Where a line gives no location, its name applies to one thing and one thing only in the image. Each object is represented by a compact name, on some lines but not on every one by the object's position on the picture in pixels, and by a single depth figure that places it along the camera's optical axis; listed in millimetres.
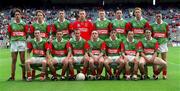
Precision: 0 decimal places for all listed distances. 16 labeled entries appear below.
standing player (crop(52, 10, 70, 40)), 13492
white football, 12838
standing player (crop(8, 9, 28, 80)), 13258
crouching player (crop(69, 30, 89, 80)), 12812
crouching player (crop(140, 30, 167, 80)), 12922
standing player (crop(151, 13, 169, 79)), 13703
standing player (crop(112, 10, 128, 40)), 13695
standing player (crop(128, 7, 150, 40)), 13546
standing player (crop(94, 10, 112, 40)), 13664
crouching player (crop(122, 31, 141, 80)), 12789
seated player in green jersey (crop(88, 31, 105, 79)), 12805
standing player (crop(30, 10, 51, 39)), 13297
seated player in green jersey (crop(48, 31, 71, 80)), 12867
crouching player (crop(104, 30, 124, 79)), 12972
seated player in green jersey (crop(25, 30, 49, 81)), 12820
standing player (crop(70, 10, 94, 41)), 13579
